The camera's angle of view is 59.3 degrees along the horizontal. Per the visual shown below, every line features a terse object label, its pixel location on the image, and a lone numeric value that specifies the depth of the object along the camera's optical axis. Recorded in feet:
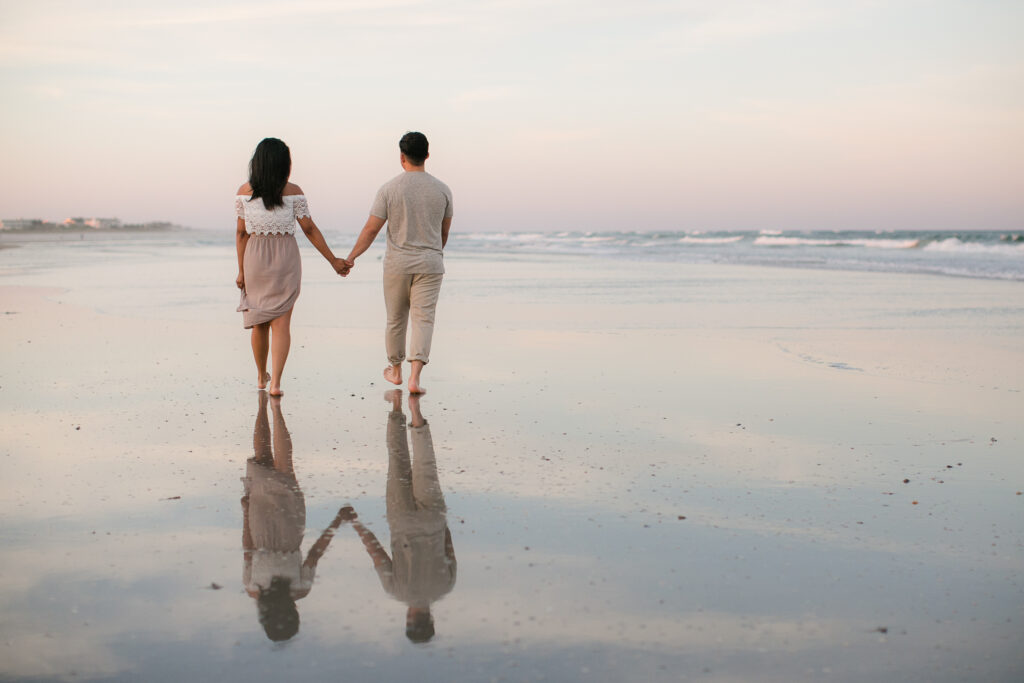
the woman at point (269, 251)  22.85
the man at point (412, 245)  23.12
